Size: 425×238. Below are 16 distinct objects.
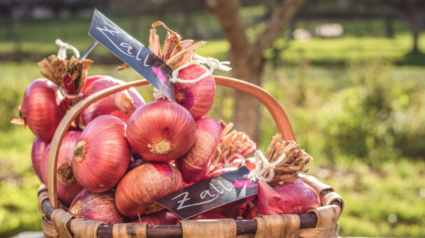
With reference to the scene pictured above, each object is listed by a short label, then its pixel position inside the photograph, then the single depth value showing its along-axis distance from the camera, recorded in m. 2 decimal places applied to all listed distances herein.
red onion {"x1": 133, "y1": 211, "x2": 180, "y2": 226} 1.02
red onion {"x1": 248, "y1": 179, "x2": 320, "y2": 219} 1.01
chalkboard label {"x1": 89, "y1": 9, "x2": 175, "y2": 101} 0.98
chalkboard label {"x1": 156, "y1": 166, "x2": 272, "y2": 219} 0.95
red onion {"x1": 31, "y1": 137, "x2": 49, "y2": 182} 1.28
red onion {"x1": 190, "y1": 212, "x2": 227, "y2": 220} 1.03
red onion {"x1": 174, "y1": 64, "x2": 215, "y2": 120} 1.09
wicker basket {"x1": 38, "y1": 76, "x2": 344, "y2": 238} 0.86
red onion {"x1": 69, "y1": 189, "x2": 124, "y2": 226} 1.01
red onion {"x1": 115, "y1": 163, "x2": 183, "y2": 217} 0.97
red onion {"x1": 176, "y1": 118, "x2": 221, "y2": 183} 1.06
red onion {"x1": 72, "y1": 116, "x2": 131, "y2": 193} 0.98
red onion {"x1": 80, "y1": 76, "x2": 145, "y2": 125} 1.21
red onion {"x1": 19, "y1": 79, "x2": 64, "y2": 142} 1.21
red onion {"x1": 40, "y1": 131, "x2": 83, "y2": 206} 1.15
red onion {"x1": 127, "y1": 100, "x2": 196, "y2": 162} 0.97
